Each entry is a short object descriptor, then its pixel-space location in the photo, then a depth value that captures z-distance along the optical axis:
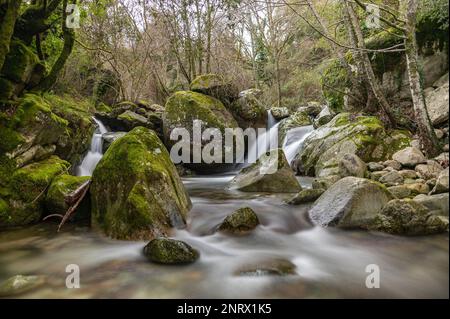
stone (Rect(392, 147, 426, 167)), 5.32
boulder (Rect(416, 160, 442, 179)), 3.45
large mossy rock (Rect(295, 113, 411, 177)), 6.97
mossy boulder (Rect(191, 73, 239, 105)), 11.91
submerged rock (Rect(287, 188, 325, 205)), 5.27
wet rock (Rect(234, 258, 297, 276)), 2.83
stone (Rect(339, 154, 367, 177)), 5.89
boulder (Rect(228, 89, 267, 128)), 12.16
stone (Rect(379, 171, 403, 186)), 4.95
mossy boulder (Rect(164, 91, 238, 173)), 10.59
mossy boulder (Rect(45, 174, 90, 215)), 4.84
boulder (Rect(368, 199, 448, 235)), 2.71
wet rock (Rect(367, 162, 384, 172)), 6.04
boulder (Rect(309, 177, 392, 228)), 3.85
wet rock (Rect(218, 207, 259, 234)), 4.16
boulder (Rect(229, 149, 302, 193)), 6.59
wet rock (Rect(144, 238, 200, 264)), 3.12
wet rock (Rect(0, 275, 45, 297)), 2.59
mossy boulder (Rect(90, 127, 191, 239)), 3.91
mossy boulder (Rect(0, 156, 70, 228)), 4.59
